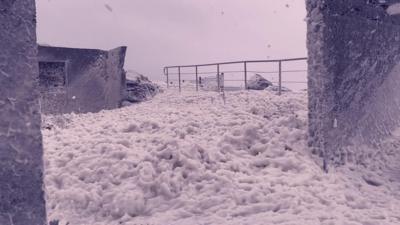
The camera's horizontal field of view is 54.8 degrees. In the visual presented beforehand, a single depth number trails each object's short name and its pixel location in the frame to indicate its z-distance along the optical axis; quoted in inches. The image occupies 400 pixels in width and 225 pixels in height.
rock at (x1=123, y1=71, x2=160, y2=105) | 534.0
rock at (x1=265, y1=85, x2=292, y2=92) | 513.3
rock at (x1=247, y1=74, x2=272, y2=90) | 570.9
